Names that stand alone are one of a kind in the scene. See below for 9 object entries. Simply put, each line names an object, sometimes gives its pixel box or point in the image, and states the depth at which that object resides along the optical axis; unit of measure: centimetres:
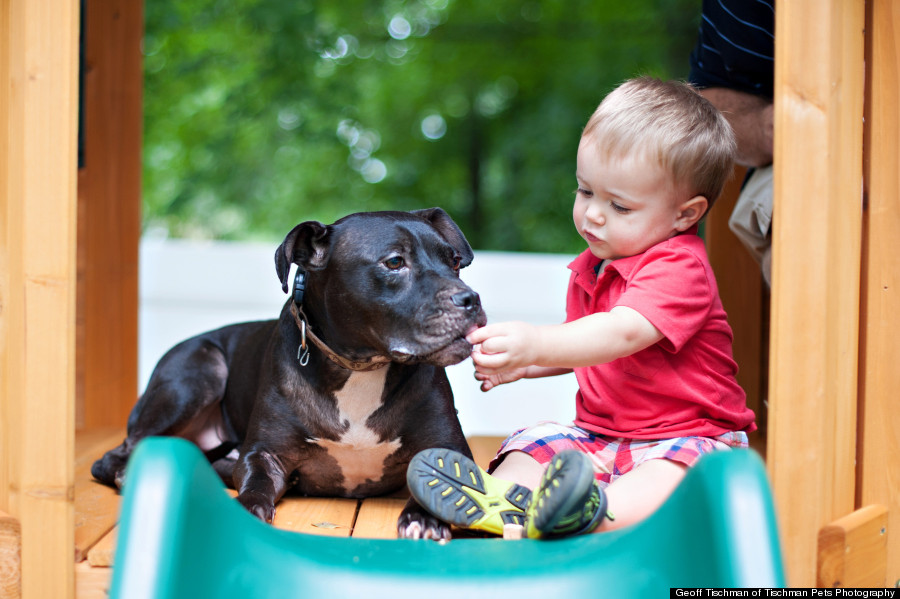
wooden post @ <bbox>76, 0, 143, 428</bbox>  436
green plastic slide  171
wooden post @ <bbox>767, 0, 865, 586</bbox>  212
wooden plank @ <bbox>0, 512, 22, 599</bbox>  224
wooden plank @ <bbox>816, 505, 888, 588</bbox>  221
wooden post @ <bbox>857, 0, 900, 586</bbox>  243
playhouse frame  213
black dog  250
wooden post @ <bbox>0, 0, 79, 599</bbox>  215
